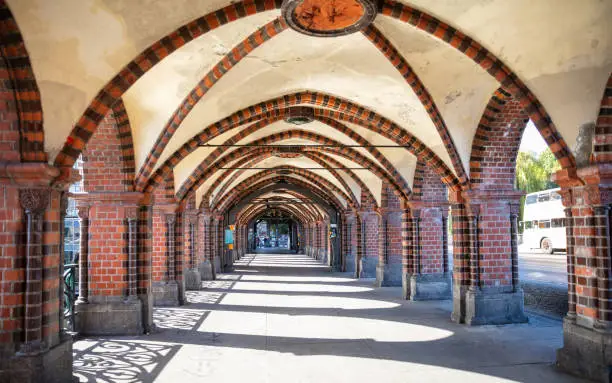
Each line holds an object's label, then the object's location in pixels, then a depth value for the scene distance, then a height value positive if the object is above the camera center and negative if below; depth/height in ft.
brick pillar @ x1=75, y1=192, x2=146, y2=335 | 28.53 -2.53
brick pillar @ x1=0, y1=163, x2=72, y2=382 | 16.94 -1.70
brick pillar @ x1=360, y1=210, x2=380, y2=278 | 63.16 -2.62
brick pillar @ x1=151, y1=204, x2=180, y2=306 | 40.57 -2.57
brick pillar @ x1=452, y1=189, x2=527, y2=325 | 31.14 -2.37
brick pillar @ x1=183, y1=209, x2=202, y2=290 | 51.96 -3.11
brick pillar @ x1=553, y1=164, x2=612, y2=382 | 19.39 -2.08
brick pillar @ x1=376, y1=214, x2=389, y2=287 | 53.31 -2.98
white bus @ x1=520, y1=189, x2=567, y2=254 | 96.32 -0.11
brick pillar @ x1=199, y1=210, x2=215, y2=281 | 62.59 -3.14
